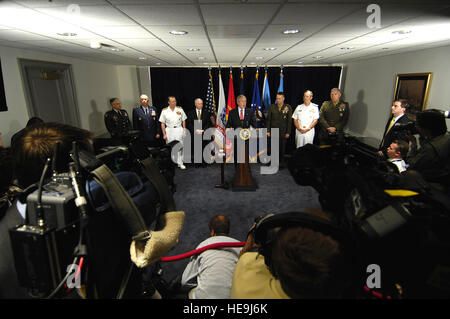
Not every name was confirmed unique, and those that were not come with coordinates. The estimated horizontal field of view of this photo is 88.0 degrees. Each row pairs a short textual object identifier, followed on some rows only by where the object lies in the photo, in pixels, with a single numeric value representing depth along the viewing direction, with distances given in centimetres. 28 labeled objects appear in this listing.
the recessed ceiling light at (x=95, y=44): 311
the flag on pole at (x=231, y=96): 630
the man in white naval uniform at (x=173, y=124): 510
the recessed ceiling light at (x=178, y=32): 249
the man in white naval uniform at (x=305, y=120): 497
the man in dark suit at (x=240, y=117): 453
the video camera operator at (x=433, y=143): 179
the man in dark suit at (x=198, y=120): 528
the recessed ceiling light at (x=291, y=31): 245
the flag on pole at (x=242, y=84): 642
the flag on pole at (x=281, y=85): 639
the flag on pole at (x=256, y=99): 638
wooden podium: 389
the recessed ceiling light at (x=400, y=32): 252
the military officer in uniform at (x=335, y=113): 495
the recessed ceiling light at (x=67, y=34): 259
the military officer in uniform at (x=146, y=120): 513
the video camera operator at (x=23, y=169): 70
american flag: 637
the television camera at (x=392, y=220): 54
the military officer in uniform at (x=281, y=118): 512
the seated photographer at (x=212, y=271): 112
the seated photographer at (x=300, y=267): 60
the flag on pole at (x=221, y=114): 564
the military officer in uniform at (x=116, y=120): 480
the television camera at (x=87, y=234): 61
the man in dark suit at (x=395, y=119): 321
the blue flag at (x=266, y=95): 635
